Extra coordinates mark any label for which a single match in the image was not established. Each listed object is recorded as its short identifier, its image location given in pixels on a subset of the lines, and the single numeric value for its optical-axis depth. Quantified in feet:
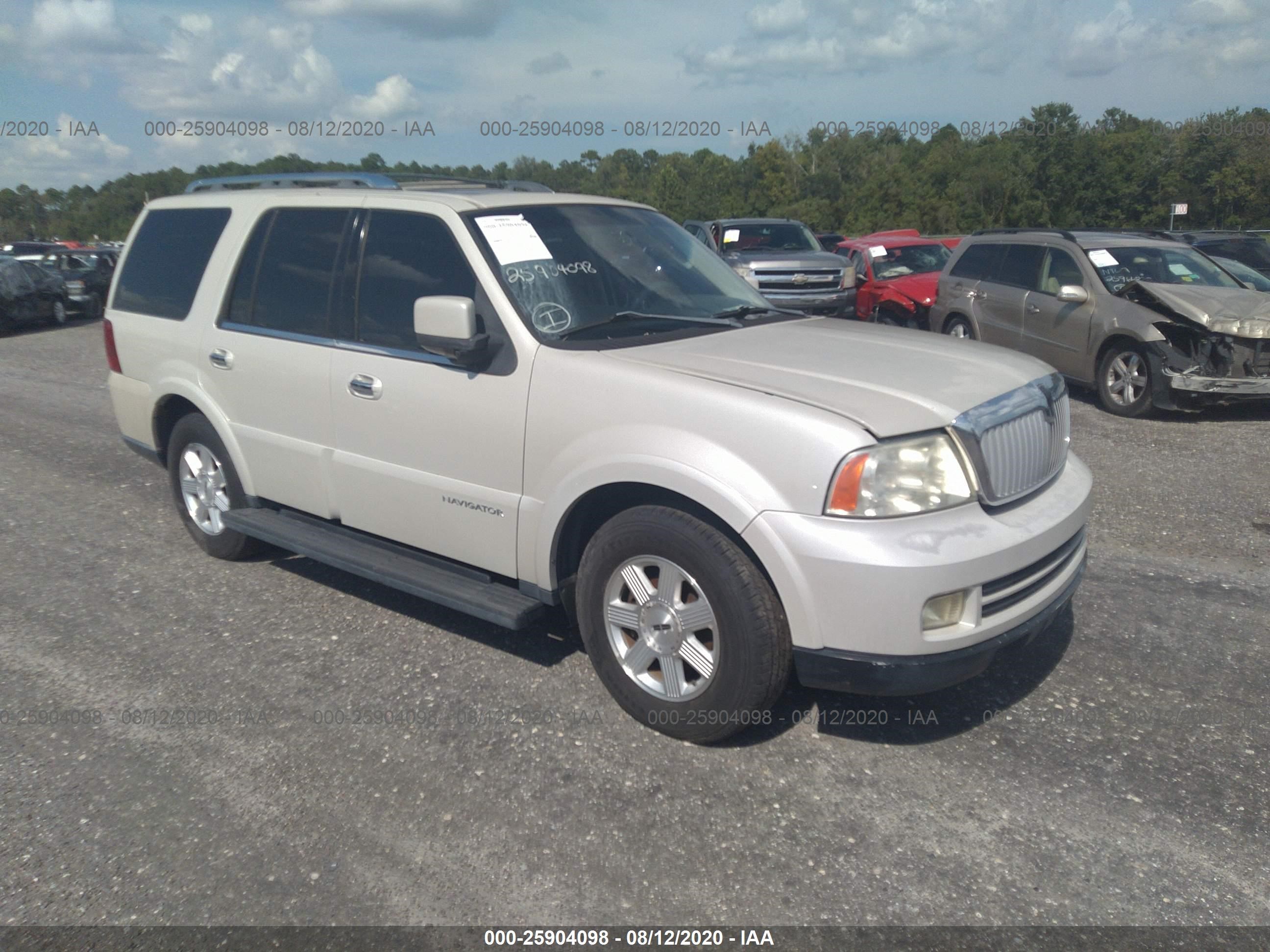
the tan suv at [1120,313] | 29.43
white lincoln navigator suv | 10.39
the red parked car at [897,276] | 45.47
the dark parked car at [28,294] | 63.82
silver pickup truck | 45.06
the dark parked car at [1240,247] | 48.37
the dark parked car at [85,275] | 72.74
